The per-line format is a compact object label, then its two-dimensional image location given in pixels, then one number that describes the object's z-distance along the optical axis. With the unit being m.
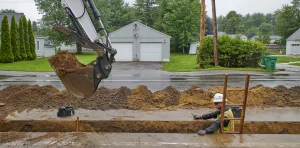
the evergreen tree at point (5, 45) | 29.34
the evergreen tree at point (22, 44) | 32.78
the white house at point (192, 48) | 52.25
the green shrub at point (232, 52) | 23.72
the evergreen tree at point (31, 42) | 35.38
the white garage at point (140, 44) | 31.31
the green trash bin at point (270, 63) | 22.97
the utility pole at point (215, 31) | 23.03
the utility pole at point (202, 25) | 24.70
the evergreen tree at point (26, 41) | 33.97
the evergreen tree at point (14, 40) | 31.02
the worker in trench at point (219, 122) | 5.90
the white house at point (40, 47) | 42.16
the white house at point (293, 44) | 50.03
